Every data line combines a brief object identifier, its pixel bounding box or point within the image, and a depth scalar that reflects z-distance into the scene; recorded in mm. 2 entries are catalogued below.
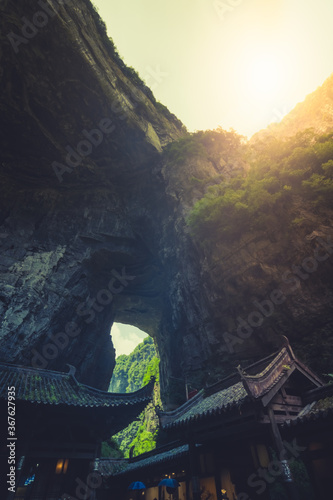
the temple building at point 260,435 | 5641
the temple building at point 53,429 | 9383
